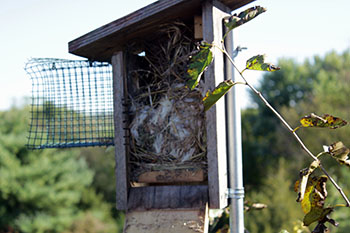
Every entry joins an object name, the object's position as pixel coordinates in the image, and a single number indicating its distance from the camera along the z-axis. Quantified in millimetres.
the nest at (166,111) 2025
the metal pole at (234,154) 1886
